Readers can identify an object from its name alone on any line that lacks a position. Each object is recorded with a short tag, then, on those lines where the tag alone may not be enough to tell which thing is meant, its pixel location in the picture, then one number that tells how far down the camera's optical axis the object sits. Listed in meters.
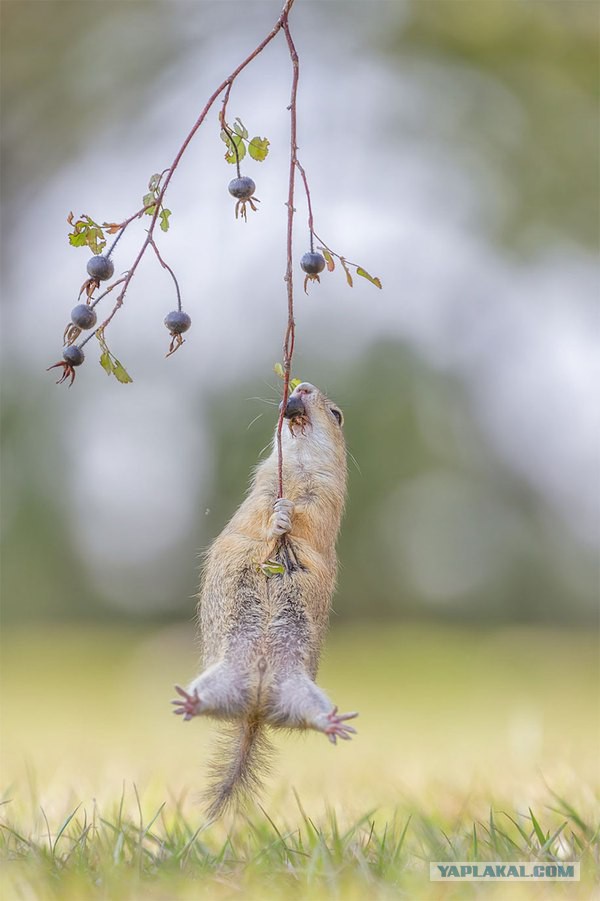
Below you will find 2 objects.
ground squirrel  5.50
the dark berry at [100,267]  5.43
